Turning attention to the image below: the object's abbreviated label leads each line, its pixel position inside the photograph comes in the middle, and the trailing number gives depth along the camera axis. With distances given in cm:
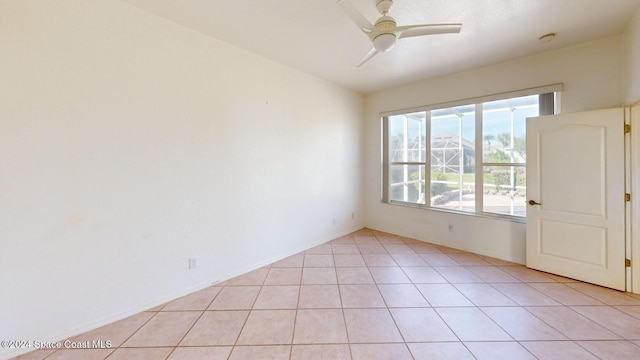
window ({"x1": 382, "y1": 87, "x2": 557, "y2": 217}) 342
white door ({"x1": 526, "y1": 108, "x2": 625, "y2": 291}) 259
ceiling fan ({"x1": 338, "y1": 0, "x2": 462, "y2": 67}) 186
